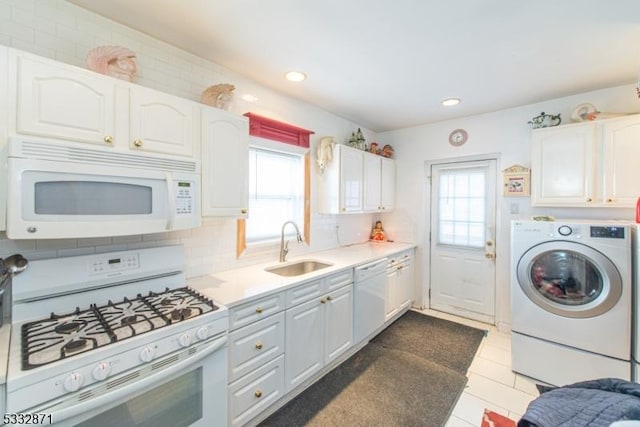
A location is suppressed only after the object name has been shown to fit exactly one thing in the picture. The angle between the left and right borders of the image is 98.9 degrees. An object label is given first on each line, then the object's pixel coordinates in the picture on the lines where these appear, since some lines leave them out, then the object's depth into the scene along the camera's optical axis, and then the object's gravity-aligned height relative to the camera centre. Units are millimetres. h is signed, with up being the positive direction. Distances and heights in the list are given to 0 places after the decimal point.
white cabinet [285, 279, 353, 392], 1958 -970
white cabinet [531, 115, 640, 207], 2256 +419
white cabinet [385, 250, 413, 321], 3127 -890
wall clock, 3375 +927
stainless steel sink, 2552 -550
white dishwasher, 2570 -864
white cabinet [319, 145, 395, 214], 2939 +334
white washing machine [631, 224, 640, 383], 1910 -693
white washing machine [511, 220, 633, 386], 1969 -694
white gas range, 966 -534
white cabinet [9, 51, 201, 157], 1161 +499
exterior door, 3297 -354
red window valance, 2346 +751
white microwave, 1120 +93
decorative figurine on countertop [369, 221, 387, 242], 3975 -333
